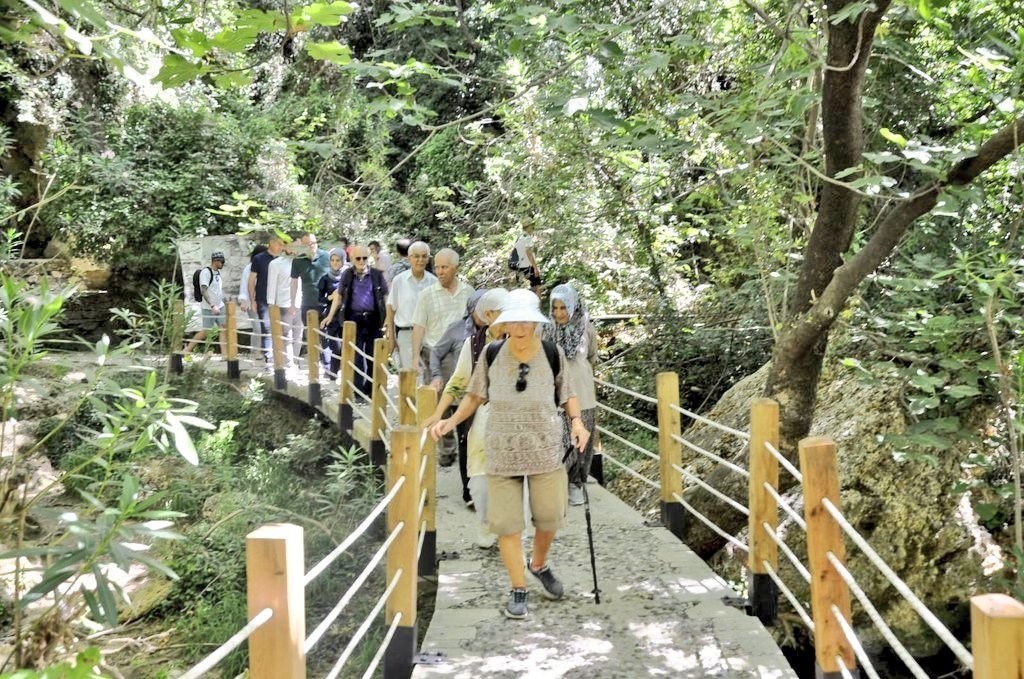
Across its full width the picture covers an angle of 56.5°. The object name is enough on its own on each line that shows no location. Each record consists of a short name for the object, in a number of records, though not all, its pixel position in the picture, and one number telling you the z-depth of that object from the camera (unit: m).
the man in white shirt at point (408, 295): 8.31
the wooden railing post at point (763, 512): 5.07
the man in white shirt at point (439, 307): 7.64
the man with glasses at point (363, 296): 10.12
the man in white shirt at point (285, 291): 12.27
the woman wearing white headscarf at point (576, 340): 6.56
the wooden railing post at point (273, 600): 2.61
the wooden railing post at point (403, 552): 4.47
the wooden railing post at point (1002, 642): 2.10
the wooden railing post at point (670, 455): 6.60
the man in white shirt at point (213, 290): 13.74
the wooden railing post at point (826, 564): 3.82
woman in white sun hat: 4.91
